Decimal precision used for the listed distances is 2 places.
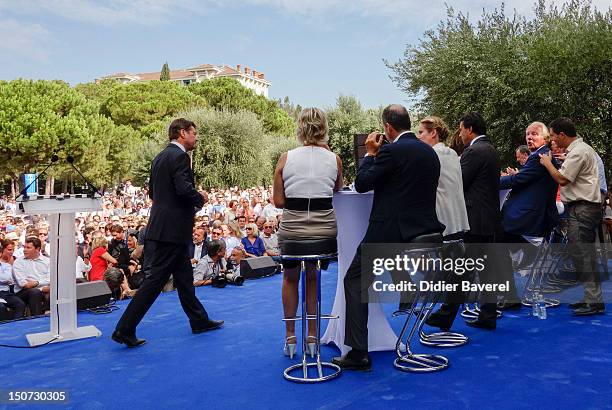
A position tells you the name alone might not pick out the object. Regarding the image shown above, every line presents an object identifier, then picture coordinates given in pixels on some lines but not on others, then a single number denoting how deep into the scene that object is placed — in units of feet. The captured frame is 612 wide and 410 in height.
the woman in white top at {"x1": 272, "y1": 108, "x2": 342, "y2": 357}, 12.02
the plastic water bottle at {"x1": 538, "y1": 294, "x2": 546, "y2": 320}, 16.58
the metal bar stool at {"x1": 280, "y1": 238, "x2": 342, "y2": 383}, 11.70
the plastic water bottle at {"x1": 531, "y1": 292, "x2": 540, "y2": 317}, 16.79
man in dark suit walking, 14.65
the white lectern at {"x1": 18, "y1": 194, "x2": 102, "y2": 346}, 15.52
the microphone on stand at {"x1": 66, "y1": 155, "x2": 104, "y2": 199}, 15.16
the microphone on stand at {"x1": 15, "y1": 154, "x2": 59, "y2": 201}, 14.10
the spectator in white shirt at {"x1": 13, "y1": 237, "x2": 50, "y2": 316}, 21.12
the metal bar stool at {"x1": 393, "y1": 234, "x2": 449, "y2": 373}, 11.19
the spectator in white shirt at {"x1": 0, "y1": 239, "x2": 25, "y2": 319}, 20.71
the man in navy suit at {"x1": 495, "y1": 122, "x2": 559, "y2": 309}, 16.08
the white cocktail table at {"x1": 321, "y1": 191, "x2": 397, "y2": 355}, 13.25
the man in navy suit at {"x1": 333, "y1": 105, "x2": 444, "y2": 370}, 11.51
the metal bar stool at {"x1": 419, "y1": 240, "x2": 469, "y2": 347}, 13.86
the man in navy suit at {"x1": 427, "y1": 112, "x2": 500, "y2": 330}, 15.25
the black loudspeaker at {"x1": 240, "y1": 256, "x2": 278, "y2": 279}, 26.23
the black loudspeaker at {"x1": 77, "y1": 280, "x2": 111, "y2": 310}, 19.81
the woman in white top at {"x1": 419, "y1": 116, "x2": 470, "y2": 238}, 13.97
